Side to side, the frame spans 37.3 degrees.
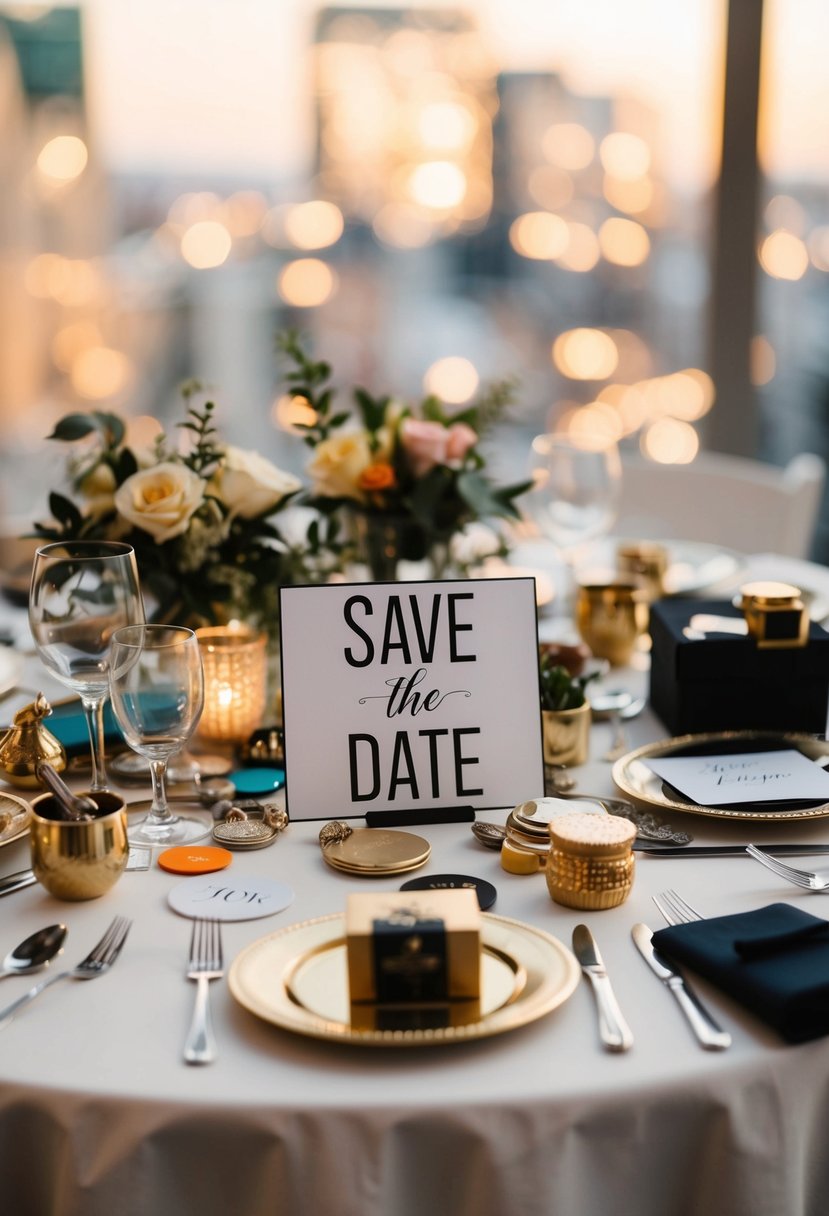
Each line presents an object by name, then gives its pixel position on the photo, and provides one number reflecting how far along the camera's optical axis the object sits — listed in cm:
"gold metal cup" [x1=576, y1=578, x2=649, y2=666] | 160
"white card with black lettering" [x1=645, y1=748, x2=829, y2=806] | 115
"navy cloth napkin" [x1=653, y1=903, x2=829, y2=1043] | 81
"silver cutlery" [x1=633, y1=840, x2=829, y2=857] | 108
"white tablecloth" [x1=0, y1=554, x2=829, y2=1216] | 74
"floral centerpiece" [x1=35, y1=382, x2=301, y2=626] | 134
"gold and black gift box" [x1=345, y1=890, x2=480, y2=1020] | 81
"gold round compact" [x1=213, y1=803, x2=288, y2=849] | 110
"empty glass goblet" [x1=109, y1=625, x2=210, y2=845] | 107
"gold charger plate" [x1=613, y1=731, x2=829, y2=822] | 112
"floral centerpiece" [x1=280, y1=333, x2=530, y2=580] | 148
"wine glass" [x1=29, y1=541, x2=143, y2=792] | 115
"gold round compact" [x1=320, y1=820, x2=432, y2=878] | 104
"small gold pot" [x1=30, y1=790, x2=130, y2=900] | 97
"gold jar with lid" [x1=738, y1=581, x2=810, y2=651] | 129
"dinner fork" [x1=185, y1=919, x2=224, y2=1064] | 78
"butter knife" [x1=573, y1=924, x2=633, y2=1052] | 79
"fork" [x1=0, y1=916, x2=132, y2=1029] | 83
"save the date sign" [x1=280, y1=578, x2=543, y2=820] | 114
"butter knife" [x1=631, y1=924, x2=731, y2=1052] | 79
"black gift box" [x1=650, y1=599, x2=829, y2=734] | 130
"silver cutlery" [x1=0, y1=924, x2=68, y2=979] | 88
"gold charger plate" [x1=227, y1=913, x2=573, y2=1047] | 78
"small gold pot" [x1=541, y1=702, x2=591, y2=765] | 127
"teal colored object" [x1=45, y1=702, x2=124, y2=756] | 129
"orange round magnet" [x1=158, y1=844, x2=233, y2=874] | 106
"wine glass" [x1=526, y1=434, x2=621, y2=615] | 175
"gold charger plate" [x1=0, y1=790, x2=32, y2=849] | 108
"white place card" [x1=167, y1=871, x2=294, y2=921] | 98
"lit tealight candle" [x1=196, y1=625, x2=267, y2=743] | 130
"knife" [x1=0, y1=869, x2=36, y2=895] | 102
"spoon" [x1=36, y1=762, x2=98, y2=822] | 99
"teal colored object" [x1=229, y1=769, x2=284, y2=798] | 122
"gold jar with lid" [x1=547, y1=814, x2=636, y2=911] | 96
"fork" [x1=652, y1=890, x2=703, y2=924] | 96
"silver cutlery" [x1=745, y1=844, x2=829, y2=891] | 101
